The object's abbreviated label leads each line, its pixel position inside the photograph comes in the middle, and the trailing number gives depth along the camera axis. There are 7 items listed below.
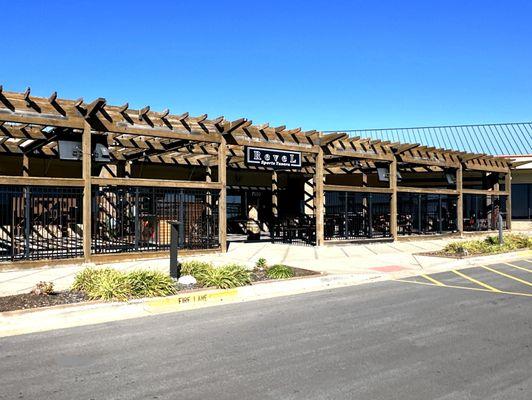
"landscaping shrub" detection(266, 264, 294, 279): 10.80
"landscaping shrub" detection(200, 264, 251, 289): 9.58
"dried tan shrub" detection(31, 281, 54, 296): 8.51
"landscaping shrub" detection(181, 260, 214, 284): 10.07
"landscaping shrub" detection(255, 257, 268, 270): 11.89
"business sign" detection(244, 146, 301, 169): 16.84
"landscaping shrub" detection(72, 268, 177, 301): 8.38
